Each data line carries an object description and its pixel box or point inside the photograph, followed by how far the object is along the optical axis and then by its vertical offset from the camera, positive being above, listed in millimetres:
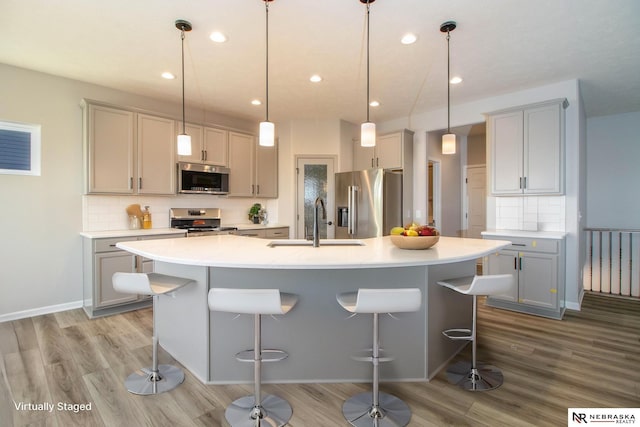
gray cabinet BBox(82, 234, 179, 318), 3504 -674
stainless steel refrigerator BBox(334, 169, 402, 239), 4781 +134
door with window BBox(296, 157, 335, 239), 5387 +396
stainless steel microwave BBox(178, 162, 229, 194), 4430 +471
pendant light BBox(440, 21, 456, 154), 3137 +681
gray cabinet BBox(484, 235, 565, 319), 3527 -696
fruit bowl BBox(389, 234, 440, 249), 2270 -209
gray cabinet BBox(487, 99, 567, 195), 3666 +757
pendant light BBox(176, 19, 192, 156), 2693 +593
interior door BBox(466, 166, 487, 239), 6246 +216
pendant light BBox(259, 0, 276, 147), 2486 +607
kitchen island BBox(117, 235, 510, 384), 2170 -780
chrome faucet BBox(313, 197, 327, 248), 2504 -128
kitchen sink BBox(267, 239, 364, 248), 2677 -265
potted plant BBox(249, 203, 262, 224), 5469 -43
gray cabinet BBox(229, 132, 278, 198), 5016 +709
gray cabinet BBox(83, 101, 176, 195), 3672 +729
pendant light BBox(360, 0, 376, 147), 2629 +645
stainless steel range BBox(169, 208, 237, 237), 4551 -143
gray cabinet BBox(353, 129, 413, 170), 5039 +968
